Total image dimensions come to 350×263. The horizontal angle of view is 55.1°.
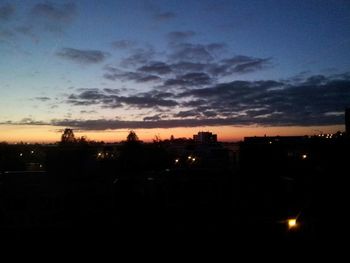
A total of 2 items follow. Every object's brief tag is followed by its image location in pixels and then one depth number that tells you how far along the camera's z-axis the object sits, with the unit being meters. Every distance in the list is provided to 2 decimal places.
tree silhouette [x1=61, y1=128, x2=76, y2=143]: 45.50
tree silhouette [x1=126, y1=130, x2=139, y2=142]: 38.21
